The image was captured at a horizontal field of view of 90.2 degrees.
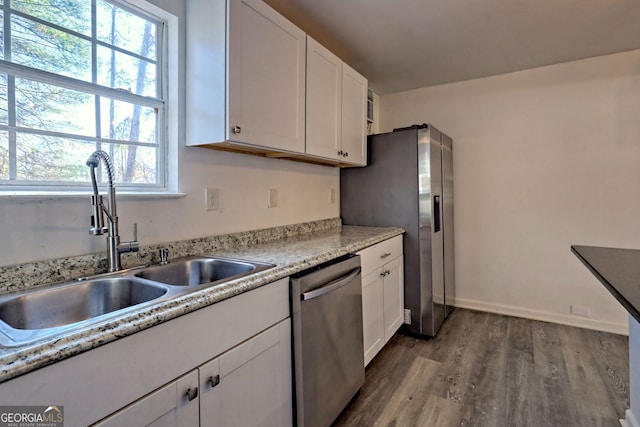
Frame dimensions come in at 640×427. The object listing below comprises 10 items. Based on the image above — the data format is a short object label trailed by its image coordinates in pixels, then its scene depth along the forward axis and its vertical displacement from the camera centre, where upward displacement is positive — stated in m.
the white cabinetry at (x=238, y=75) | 1.41 +0.68
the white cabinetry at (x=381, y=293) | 1.94 -0.52
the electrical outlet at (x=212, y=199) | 1.66 +0.10
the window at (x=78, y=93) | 1.11 +0.51
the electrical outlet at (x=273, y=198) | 2.08 +0.13
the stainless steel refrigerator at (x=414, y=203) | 2.49 +0.11
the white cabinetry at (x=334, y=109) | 1.95 +0.75
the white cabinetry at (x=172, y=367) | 0.66 -0.37
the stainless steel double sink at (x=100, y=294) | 0.85 -0.25
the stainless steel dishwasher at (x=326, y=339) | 1.30 -0.56
